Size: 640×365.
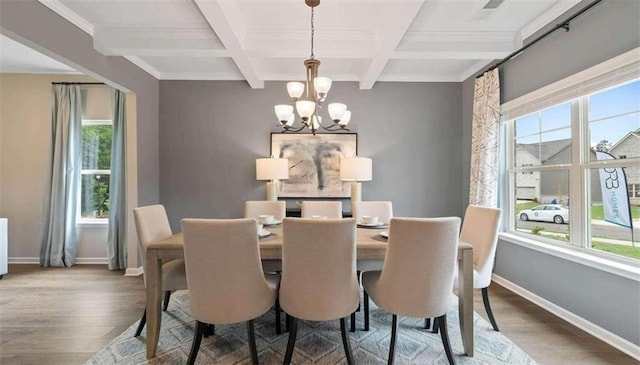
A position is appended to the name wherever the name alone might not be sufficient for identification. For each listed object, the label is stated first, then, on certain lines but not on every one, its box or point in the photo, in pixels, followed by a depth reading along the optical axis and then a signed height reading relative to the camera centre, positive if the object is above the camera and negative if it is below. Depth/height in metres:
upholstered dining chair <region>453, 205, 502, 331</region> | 2.09 -0.44
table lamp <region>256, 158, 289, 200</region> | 3.48 +0.20
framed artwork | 3.95 +0.27
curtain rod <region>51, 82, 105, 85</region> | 3.75 +1.36
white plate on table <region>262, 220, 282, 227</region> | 2.56 -0.36
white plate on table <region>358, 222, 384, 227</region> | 2.47 -0.35
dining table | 1.83 -0.57
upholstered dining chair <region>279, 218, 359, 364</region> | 1.56 -0.51
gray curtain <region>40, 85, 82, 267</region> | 3.70 +0.03
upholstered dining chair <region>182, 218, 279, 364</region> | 1.58 -0.52
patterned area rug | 1.85 -1.15
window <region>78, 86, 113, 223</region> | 3.87 +0.42
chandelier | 2.19 +0.66
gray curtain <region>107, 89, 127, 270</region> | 3.66 -0.12
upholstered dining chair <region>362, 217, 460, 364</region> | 1.60 -0.50
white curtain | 3.18 +0.51
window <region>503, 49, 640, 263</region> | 2.02 +0.17
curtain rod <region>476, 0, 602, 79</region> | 2.13 +1.36
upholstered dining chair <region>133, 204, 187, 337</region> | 1.99 -0.41
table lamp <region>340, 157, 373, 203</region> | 3.42 +0.20
